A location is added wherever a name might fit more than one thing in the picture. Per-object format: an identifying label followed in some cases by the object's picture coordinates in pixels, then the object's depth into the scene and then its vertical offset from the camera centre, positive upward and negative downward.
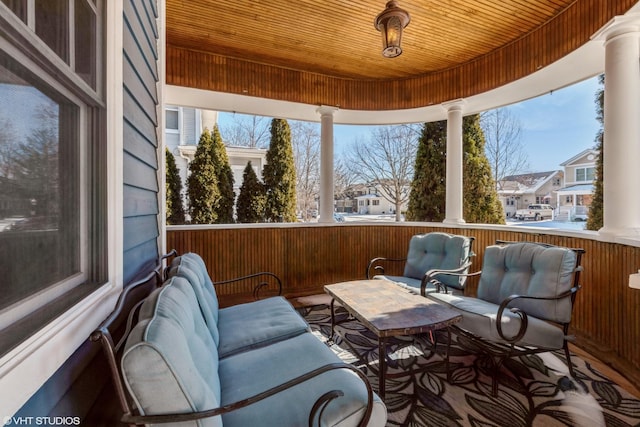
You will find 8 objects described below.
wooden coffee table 1.98 -0.76
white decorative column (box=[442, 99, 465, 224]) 4.50 +0.72
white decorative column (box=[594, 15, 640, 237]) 2.57 +0.72
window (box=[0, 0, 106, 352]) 0.74 +0.13
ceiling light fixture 2.39 +1.53
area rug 1.84 -1.26
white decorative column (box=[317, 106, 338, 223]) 4.82 +0.70
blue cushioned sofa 0.89 -0.71
